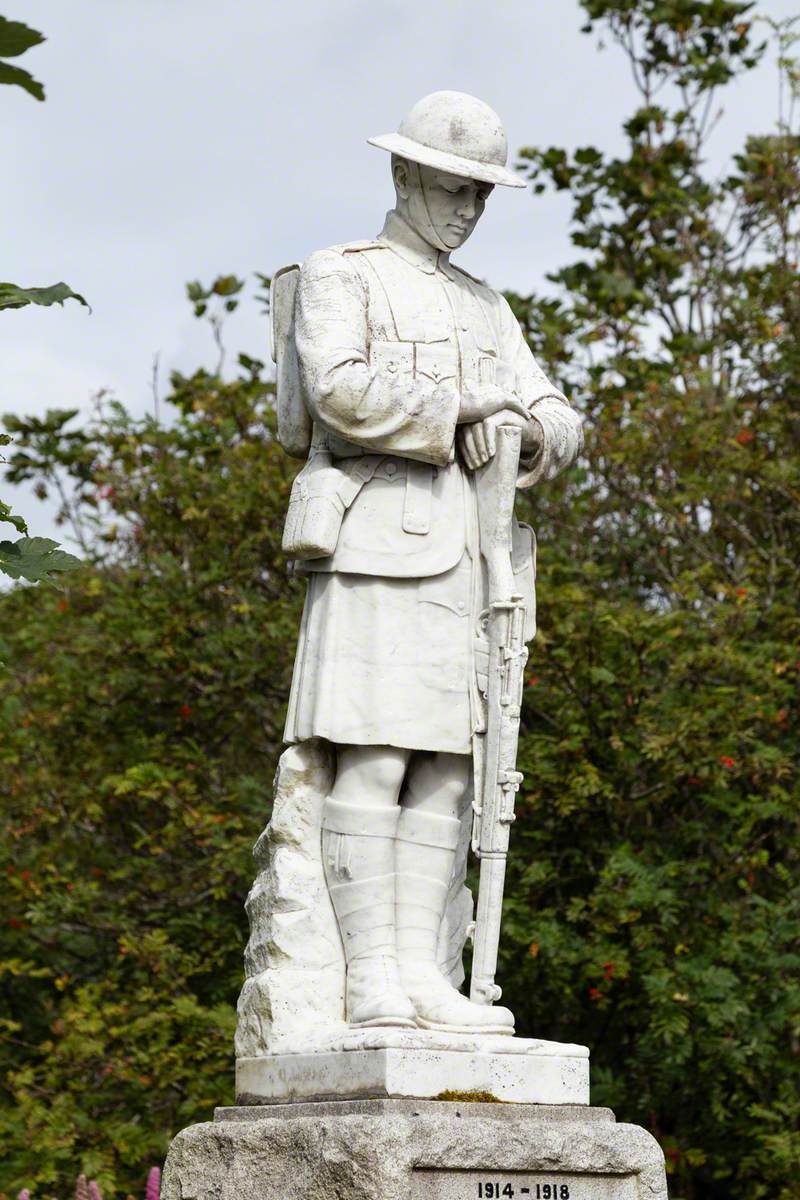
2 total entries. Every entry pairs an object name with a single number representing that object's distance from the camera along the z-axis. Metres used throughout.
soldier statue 5.74
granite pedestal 5.09
